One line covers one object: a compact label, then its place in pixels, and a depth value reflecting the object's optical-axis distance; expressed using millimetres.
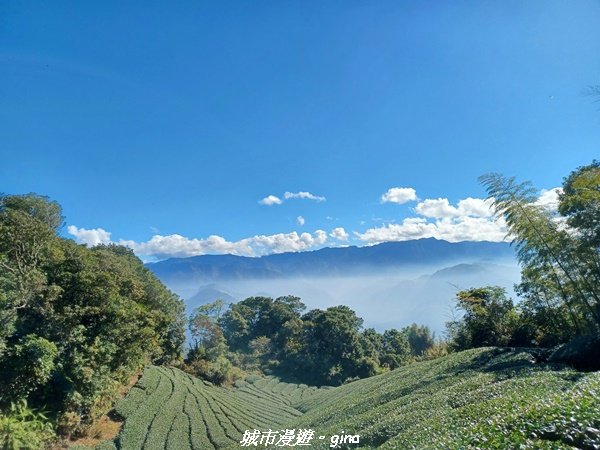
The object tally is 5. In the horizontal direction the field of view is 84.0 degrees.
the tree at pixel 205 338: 43969
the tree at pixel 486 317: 26344
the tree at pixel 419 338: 66062
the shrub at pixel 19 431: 12062
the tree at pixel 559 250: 16578
